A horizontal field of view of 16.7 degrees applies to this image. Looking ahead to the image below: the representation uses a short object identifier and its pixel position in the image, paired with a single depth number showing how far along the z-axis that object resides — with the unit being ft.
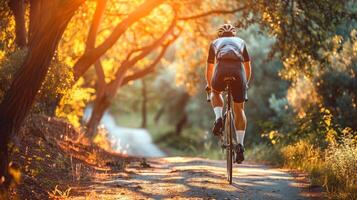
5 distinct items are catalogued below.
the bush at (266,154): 92.97
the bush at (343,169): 52.90
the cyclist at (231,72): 58.95
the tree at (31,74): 44.14
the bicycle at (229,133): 59.00
